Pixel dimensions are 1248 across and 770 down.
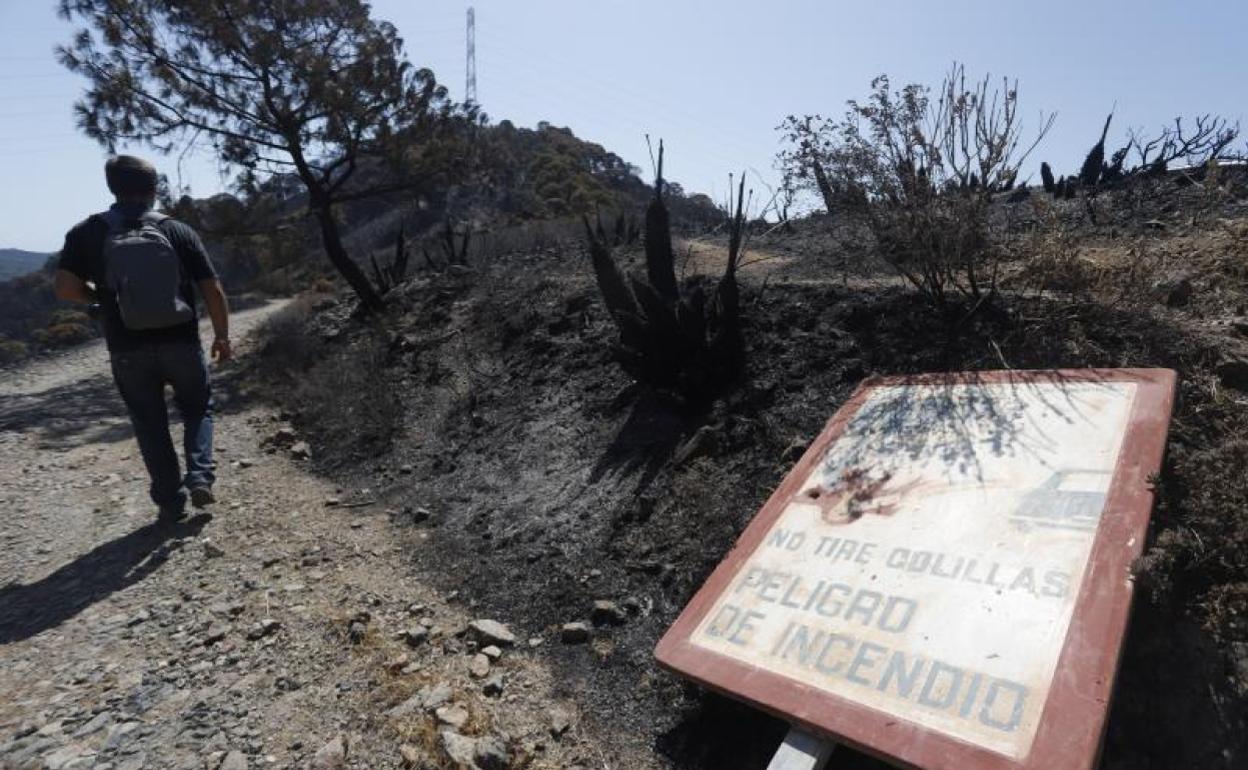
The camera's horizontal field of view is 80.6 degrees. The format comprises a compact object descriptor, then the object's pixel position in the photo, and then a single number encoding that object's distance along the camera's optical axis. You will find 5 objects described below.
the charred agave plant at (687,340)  3.69
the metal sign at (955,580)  1.46
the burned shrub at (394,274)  9.53
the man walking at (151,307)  3.15
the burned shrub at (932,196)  3.24
